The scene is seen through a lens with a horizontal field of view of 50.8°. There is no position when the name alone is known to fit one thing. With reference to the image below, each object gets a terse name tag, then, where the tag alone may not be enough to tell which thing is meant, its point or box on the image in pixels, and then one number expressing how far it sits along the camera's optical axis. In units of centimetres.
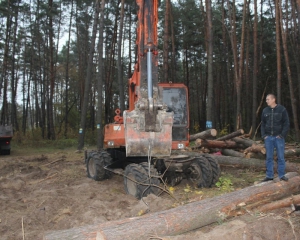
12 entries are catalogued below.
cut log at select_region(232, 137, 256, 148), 1153
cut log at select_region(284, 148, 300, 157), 1051
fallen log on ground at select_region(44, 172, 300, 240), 391
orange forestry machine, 595
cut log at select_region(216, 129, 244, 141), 1151
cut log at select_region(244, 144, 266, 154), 978
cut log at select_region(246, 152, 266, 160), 1062
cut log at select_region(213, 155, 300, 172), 855
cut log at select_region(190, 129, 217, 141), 1008
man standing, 668
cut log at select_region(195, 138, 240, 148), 1109
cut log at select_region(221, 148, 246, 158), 1095
